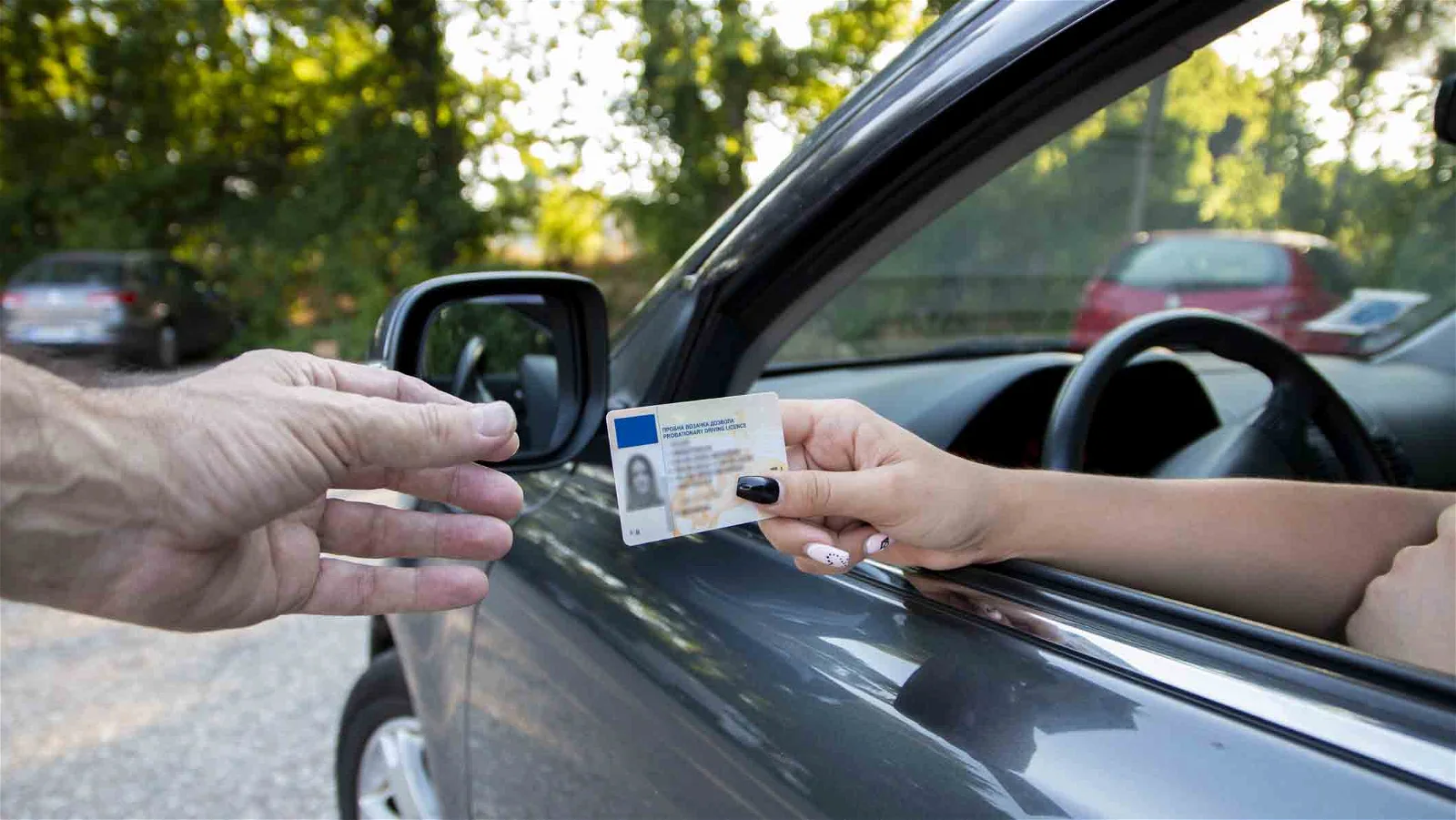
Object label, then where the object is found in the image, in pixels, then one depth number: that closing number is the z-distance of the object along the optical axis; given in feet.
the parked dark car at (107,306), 42.39
